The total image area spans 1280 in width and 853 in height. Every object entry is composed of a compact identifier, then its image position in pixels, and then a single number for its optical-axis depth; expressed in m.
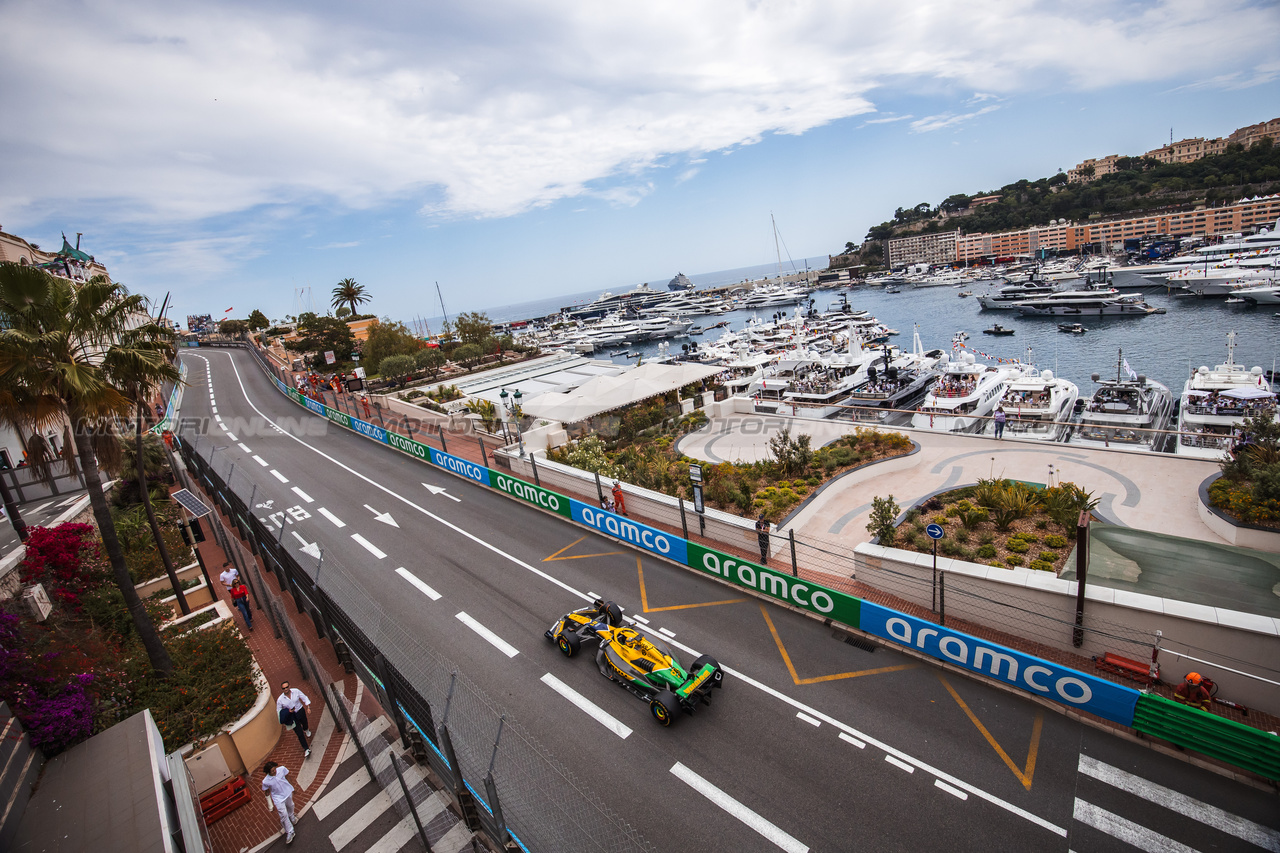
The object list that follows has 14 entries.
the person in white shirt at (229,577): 14.32
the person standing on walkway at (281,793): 7.61
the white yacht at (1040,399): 29.38
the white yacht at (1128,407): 26.77
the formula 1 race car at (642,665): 9.25
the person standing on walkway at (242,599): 12.88
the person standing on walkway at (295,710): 9.24
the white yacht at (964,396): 28.58
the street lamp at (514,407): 25.92
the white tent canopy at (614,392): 24.88
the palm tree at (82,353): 8.32
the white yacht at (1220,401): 22.73
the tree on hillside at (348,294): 70.81
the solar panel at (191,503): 14.55
